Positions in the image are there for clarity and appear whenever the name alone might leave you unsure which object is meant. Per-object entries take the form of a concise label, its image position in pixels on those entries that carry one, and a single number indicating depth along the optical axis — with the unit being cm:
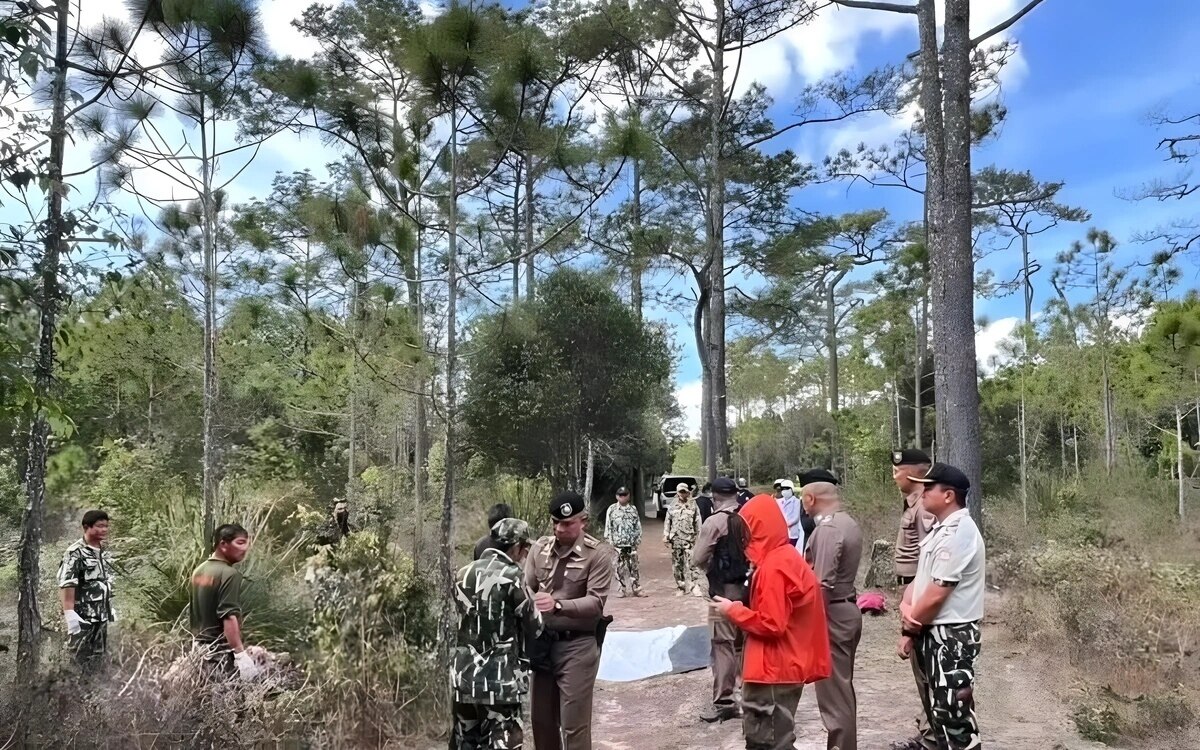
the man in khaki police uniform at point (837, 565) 446
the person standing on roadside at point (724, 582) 539
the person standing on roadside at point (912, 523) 459
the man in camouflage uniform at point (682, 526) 1070
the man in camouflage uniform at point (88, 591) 482
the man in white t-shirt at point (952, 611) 360
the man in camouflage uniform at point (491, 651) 356
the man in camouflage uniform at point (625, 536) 1113
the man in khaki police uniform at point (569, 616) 393
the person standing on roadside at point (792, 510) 943
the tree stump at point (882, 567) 1004
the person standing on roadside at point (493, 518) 375
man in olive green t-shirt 412
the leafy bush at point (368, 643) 444
